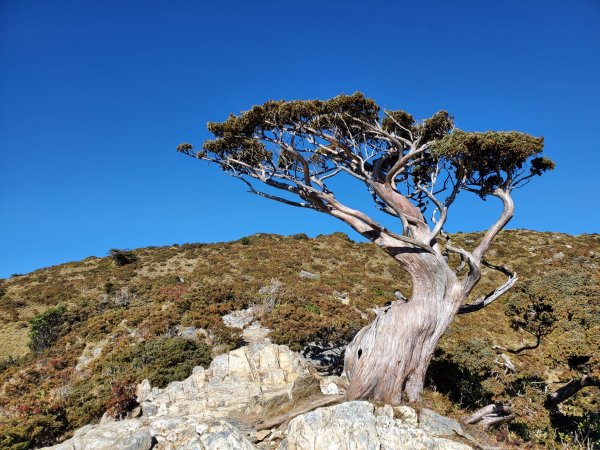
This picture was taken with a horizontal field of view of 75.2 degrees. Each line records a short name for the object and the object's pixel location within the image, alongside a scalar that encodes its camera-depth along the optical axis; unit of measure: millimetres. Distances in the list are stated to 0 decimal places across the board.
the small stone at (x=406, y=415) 8072
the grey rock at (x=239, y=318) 19053
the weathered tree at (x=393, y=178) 9711
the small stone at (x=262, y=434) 8258
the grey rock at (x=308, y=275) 29881
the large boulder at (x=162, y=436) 7477
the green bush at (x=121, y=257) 37019
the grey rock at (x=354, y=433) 7273
